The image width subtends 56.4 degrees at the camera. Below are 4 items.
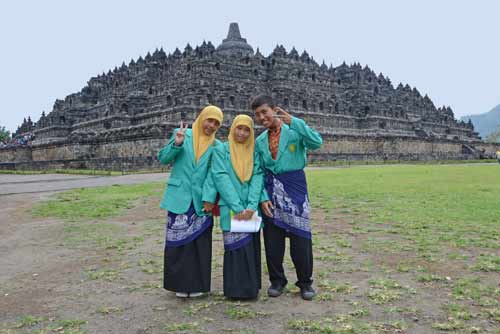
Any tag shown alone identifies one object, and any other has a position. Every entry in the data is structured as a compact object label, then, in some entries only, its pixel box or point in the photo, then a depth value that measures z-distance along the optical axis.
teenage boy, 5.13
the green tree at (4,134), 77.38
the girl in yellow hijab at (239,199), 4.99
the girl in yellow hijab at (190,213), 5.12
